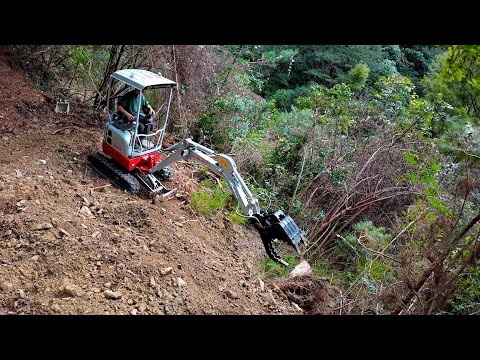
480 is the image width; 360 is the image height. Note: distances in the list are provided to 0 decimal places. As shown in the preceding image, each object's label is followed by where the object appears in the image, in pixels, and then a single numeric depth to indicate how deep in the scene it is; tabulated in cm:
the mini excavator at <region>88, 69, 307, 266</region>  471
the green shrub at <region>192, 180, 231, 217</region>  636
